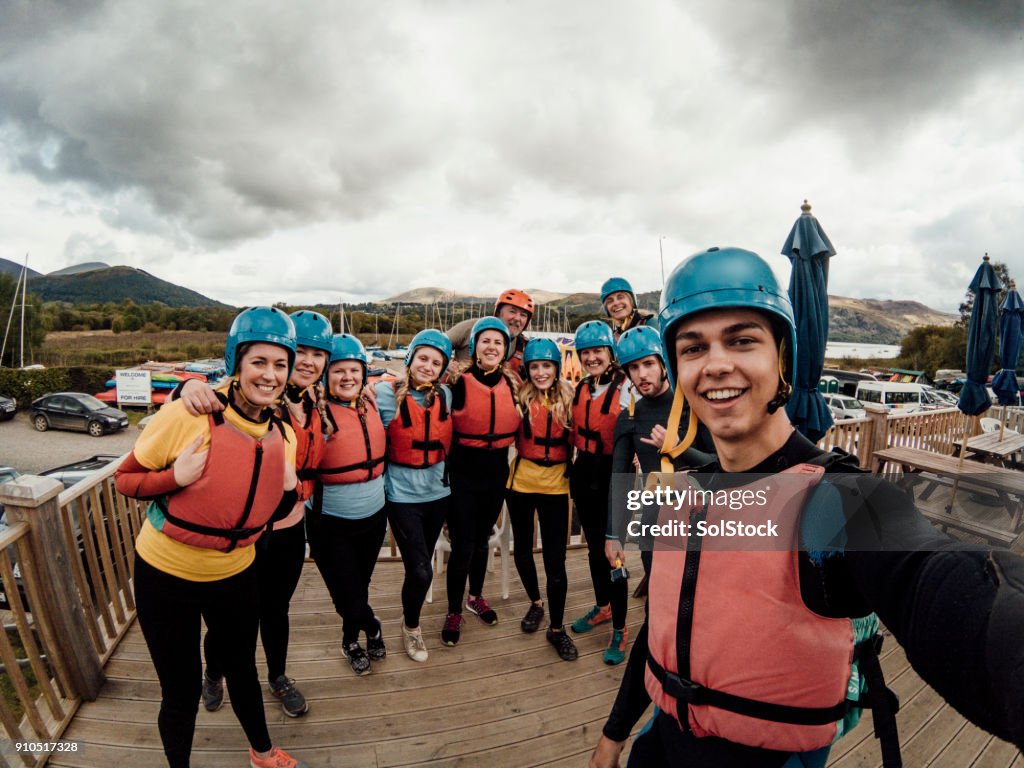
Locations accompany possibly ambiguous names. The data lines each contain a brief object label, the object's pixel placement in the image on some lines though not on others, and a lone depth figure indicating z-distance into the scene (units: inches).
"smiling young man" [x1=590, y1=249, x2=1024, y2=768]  30.1
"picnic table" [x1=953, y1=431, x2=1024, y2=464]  288.2
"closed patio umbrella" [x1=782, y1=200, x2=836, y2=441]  108.3
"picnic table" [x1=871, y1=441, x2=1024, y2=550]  206.5
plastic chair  165.0
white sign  1121.4
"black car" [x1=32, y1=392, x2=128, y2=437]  923.4
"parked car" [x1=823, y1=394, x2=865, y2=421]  705.0
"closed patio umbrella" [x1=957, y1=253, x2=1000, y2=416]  252.5
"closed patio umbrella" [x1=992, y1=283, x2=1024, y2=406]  319.0
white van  780.6
